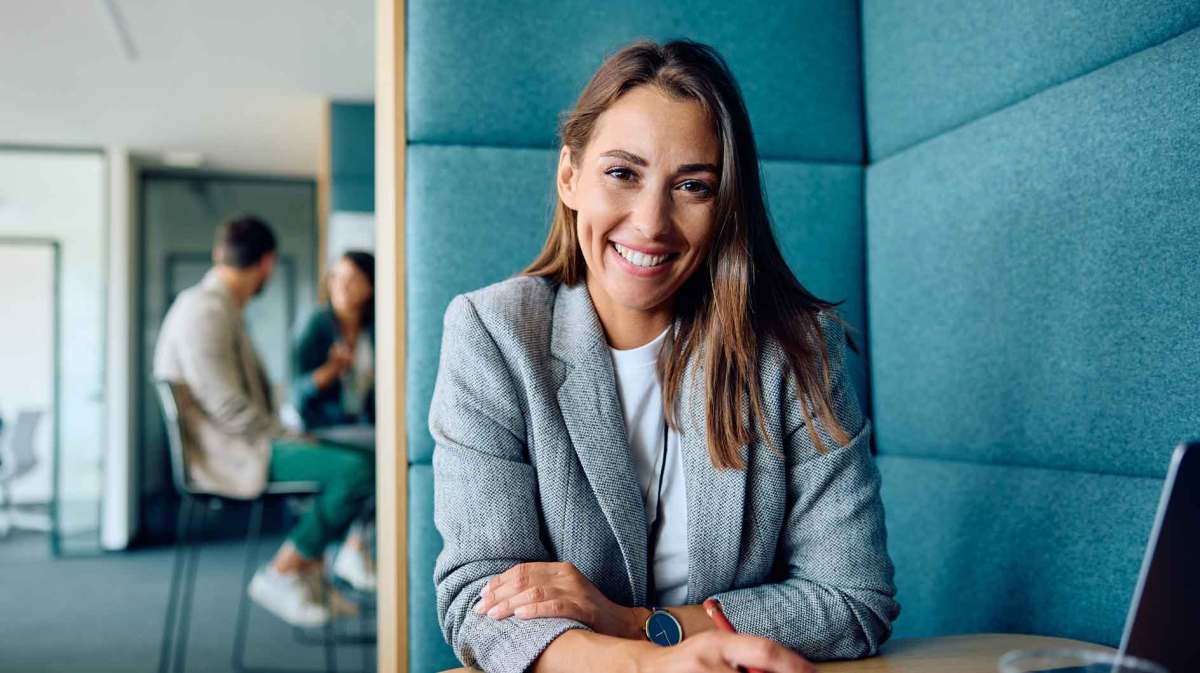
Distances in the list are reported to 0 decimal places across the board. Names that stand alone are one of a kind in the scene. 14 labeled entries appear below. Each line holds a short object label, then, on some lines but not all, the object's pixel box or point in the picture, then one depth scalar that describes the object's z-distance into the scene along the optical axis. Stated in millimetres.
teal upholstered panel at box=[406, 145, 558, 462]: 1603
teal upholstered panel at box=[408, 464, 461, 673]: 1591
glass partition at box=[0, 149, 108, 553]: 6664
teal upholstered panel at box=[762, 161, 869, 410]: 1740
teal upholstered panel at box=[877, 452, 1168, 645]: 1291
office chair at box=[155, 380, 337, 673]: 3086
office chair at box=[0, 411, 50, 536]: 6641
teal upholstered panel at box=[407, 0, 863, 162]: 1621
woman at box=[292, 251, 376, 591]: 4254
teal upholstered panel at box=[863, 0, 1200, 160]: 1288
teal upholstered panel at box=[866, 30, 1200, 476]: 1205
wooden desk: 1004
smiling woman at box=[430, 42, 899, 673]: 1165
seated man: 3182
